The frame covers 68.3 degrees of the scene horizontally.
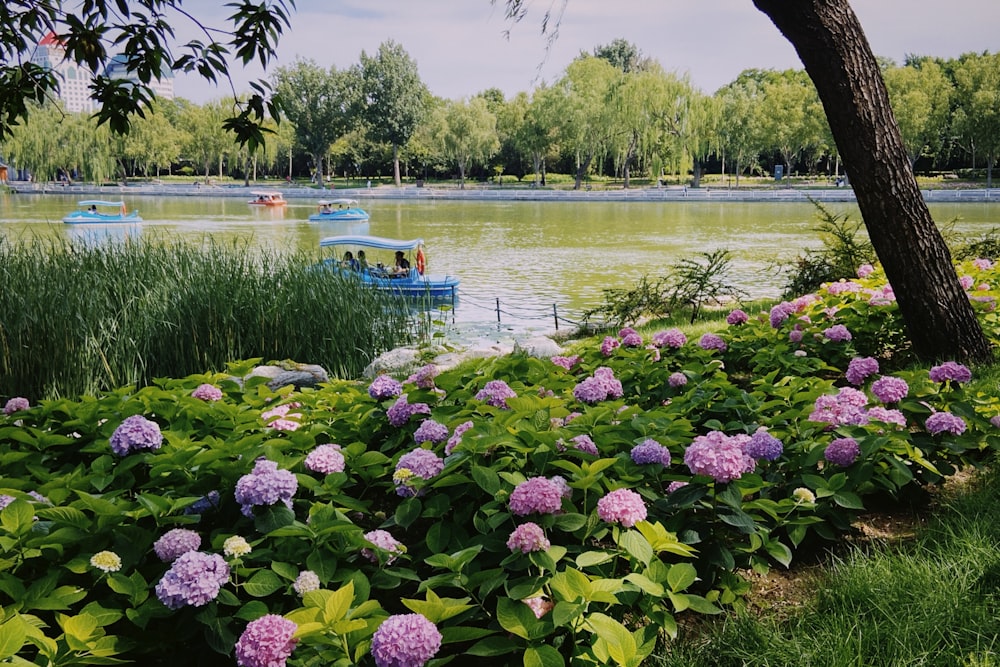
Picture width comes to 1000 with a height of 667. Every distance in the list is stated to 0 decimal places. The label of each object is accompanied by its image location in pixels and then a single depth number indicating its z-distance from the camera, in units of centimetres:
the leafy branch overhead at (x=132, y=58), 325
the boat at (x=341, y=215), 2959
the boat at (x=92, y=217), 2733
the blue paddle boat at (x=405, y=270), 1177
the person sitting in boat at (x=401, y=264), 1295
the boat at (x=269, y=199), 4100
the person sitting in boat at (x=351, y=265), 825
